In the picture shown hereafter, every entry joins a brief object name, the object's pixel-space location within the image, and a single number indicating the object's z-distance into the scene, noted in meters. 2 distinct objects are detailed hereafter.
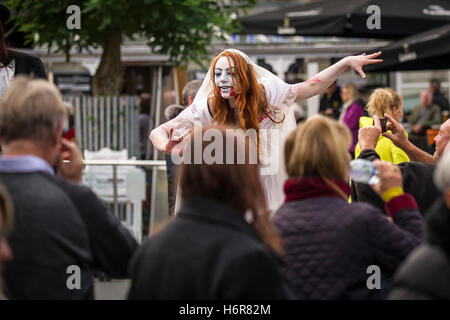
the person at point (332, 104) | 11.85
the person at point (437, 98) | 13.82
